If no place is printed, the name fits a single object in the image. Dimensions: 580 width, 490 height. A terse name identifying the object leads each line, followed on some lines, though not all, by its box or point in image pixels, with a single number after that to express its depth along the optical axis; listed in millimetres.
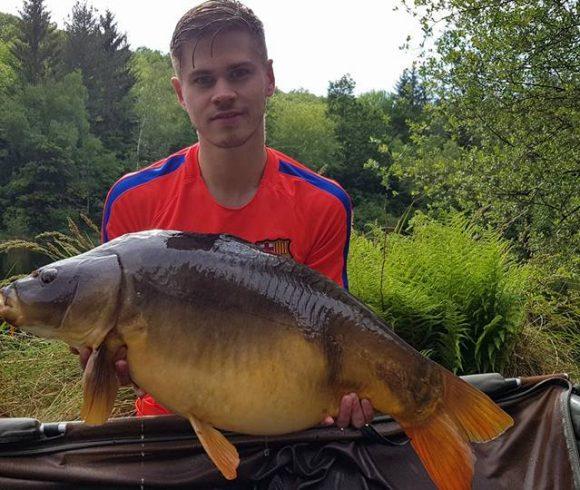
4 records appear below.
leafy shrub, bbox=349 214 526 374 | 2885
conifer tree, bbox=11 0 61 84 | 31422
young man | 1684
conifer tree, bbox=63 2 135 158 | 33969
